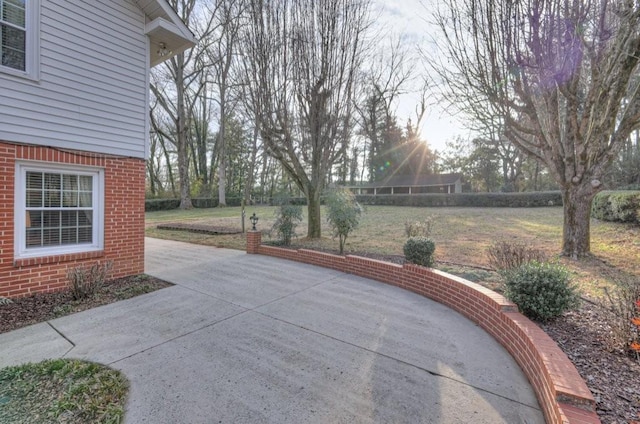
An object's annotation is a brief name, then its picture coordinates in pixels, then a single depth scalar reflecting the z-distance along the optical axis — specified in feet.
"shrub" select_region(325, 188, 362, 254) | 23.53
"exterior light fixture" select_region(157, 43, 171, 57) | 20.37
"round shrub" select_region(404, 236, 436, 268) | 16.94
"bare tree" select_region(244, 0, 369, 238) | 26.27
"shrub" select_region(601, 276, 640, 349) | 8.34
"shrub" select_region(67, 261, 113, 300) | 14.35
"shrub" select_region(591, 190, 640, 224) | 29.35
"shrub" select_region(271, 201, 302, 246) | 26.58
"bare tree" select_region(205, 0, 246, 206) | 34.14
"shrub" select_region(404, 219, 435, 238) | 24.70
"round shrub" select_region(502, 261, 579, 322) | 10.22
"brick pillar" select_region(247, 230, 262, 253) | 25.82
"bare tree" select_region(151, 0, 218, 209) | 64.49
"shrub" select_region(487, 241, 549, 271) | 14.84
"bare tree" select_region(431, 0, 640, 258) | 17.19
